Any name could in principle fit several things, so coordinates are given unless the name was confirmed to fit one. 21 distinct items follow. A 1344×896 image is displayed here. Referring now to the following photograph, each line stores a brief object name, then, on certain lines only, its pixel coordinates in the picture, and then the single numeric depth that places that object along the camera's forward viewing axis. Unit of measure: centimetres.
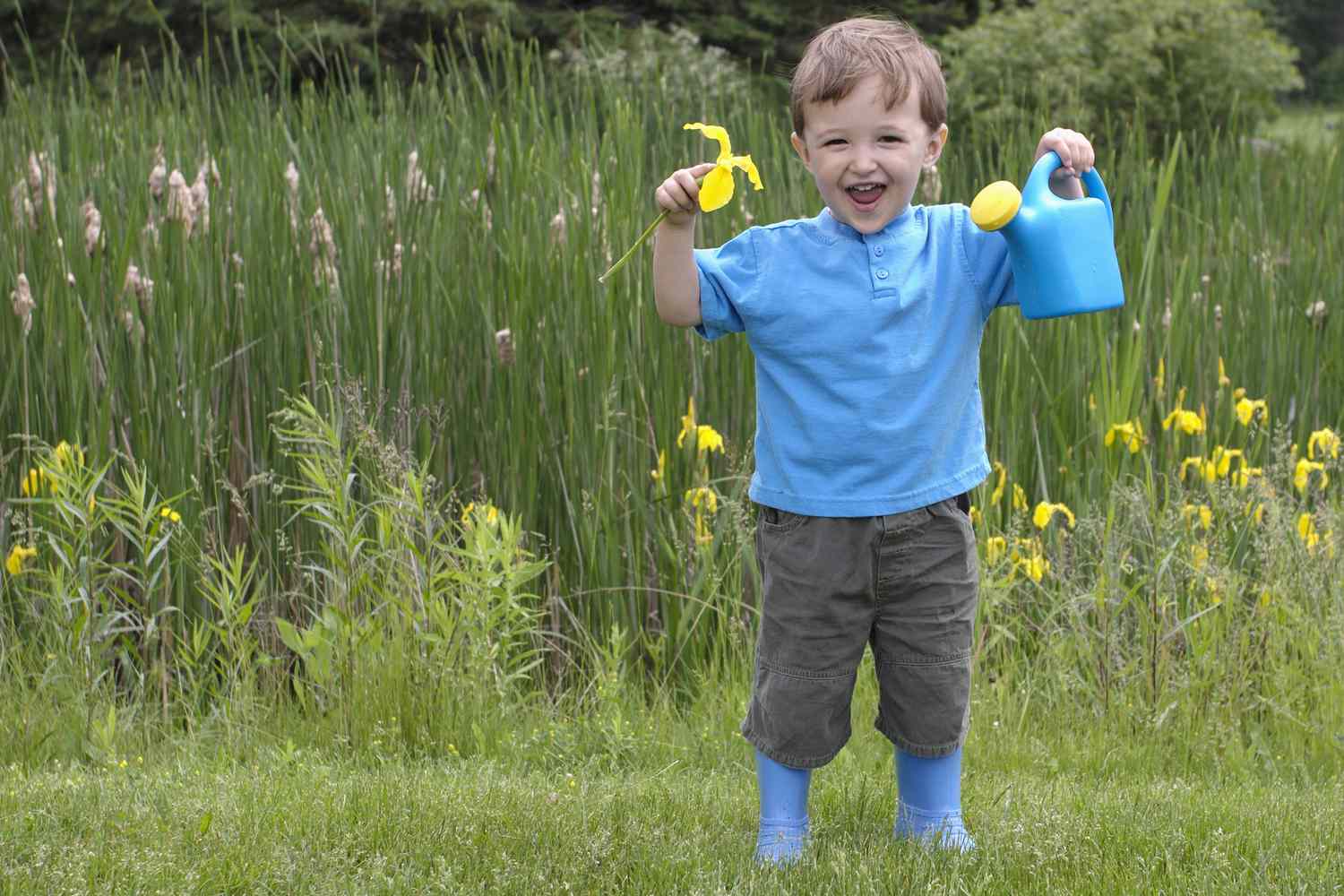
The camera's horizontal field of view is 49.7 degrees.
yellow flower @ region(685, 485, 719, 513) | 344
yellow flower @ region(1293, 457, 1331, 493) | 357
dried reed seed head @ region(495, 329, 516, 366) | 357
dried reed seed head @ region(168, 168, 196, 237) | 374
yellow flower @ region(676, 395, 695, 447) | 353
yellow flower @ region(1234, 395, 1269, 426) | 368
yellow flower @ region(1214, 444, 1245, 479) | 363
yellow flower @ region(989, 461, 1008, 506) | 358
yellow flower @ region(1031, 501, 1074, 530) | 341
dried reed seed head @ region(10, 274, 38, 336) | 350
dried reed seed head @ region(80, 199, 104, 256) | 370
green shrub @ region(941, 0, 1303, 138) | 884
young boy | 225
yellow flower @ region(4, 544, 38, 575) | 346
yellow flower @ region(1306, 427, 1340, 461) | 362
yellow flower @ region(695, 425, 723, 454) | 340
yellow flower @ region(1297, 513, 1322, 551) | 358
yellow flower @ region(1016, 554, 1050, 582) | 348
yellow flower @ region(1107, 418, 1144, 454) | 351
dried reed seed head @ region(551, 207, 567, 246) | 380
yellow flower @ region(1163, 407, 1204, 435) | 365
